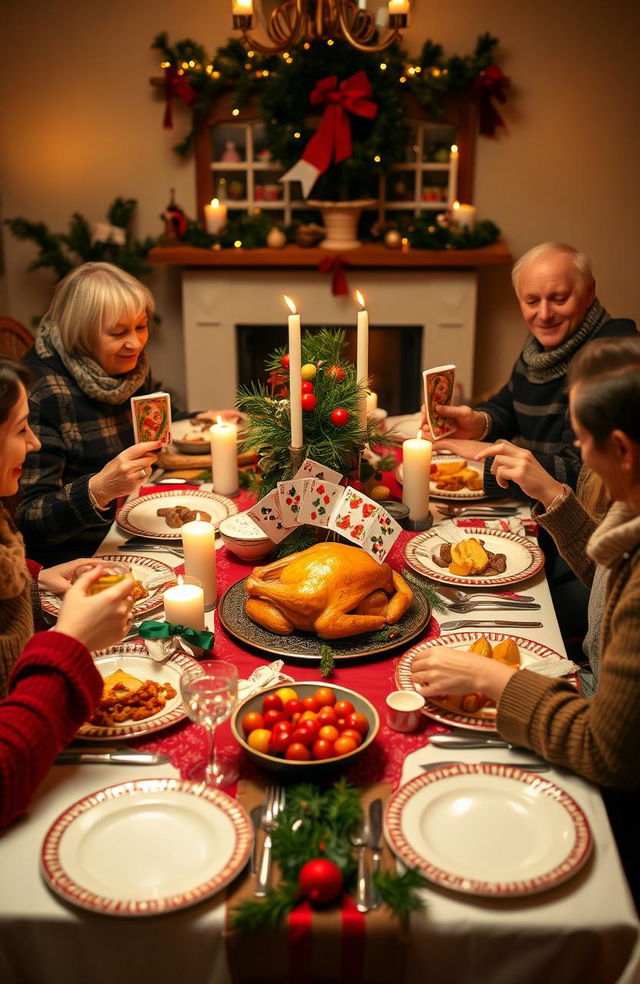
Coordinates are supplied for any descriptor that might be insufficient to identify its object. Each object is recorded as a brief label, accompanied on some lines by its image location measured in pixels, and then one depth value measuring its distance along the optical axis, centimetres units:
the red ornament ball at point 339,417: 196
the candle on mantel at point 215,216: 456
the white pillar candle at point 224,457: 246
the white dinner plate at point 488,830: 114
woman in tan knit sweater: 125
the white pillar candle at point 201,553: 184
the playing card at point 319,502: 186
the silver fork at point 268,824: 114
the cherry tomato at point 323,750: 130
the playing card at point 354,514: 185
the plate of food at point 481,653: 146
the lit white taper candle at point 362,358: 204
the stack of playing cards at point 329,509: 185
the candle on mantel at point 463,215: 452
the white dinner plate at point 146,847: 111
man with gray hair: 262
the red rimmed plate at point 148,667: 146
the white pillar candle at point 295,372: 182
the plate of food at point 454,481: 245
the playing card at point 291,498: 185
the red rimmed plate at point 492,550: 195
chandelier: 275
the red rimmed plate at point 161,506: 222
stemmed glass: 133
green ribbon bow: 165
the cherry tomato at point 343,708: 139
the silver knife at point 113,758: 137
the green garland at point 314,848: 109
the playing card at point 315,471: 186
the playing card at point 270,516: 188
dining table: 109
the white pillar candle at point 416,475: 226
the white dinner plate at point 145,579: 183
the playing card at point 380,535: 185
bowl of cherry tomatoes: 130
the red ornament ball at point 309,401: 194
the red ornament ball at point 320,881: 110
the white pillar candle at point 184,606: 170
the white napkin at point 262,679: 154
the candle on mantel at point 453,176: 451
